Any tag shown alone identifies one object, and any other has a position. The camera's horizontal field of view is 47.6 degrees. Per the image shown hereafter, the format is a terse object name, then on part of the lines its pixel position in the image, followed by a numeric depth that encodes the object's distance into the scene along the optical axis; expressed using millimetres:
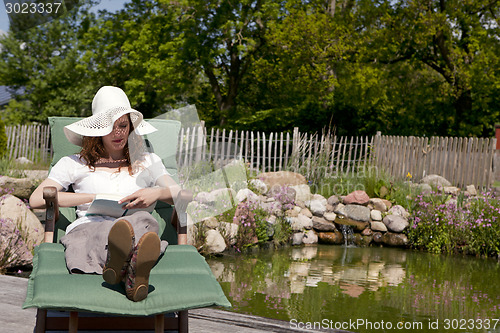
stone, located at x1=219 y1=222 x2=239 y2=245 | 7035
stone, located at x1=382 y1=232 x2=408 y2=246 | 8352
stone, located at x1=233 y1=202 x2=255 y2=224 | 7340
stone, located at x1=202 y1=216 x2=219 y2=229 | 6969
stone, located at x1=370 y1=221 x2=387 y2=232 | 8604
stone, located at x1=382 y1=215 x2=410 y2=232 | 8438
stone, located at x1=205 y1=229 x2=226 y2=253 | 6684
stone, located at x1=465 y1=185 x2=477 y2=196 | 11434
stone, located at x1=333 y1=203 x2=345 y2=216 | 8844
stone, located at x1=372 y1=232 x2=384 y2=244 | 8539
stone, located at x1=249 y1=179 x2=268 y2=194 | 8648
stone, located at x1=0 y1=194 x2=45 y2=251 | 5539
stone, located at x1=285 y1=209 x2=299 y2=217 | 8344
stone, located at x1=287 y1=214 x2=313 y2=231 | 8258
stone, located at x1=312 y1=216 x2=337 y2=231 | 8555
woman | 2936
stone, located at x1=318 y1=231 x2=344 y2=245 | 8469
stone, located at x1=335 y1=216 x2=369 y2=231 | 8664
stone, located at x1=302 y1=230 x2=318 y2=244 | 8296
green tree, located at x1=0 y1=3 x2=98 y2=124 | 22406
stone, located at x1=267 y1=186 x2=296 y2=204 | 8422
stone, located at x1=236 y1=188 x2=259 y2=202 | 7961
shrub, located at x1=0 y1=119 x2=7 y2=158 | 10729
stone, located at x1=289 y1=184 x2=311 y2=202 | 8984
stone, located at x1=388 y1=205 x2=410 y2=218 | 8630
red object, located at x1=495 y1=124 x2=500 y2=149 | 20438
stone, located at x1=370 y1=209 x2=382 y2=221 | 8734
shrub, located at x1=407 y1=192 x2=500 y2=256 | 7625
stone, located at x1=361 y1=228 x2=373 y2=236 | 8656
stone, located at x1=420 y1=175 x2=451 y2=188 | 11087
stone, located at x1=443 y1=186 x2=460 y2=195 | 9877
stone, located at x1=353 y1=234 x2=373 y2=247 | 8500
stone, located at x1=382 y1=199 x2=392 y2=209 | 8989
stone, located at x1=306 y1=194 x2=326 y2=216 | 8758
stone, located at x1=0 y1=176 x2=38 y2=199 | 6500
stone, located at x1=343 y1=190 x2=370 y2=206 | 9016
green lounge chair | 2322
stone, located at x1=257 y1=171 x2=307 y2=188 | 9327
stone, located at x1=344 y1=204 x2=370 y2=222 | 8703
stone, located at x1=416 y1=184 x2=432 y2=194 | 8970
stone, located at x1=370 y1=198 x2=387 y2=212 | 8906
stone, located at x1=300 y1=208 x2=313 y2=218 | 8641
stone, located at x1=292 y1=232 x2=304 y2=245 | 8117
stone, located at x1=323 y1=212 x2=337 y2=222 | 8742
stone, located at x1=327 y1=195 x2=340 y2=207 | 9094
